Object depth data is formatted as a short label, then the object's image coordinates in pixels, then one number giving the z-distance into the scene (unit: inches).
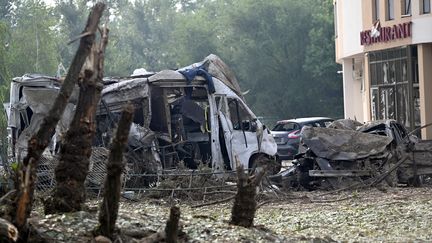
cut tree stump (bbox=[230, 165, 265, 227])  529.3
